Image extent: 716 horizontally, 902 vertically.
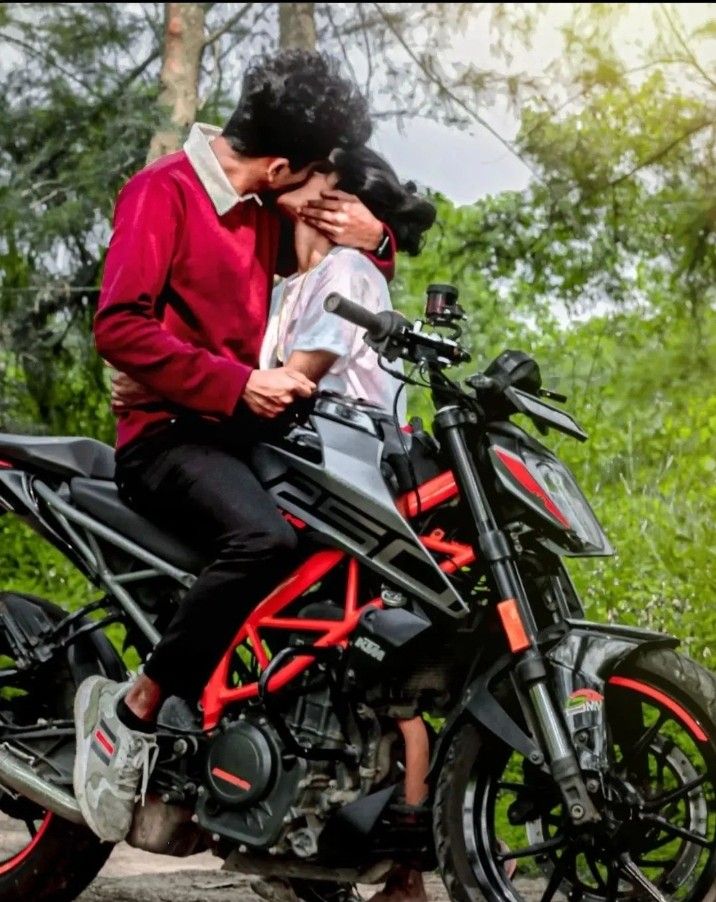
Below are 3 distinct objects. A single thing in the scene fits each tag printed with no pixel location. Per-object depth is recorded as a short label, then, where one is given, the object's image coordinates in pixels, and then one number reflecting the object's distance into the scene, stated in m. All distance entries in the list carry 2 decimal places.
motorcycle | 3.71
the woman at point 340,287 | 4.38
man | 4.11
